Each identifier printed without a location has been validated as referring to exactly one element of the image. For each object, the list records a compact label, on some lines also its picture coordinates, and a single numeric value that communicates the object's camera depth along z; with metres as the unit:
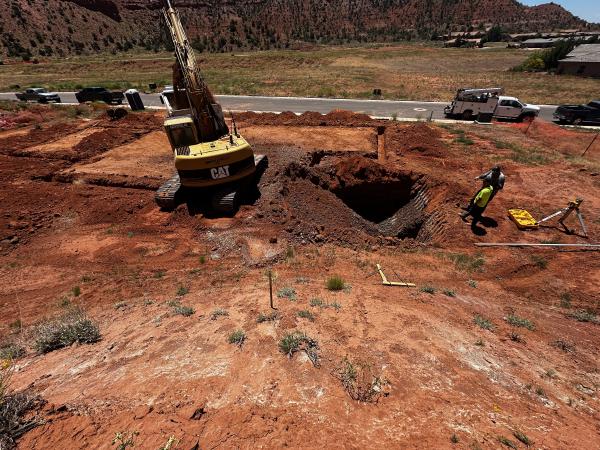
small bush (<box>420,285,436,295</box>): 8.07
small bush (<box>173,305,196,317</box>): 6.86
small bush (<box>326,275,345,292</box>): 7.95
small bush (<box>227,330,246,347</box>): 5.57
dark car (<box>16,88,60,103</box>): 32.34
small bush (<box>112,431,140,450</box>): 3.60
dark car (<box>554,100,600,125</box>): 23.50
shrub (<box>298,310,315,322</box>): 6.39
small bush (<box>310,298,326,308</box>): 6.99
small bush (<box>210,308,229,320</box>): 6.56
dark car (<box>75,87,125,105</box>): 32.00
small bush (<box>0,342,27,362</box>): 5.83
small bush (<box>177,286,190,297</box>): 8.25
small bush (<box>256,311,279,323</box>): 6.27
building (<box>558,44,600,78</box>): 39.03
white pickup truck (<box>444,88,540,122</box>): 23.97
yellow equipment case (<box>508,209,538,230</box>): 11.51
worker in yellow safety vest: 10.84
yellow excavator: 11.70
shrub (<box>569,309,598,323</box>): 7.44
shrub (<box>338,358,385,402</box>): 4.63
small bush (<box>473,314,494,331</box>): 6.73
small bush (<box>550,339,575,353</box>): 6.29
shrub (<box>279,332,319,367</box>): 5.24
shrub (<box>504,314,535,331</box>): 6.91
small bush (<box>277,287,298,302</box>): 7.37
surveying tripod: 10.83
